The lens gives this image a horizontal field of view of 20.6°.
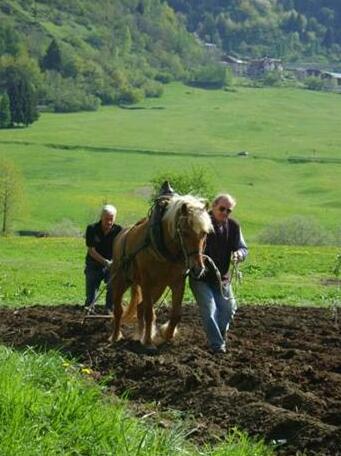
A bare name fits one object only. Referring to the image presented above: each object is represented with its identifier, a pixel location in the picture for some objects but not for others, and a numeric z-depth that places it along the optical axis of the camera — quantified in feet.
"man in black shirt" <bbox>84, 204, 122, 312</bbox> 49.52
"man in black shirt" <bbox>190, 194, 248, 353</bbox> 39.40
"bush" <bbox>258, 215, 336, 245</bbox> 222.69
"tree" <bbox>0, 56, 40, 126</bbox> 524.11
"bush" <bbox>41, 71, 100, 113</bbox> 615.16
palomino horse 36.88
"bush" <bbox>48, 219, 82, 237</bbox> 231.38
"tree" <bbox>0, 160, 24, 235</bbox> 269.64
